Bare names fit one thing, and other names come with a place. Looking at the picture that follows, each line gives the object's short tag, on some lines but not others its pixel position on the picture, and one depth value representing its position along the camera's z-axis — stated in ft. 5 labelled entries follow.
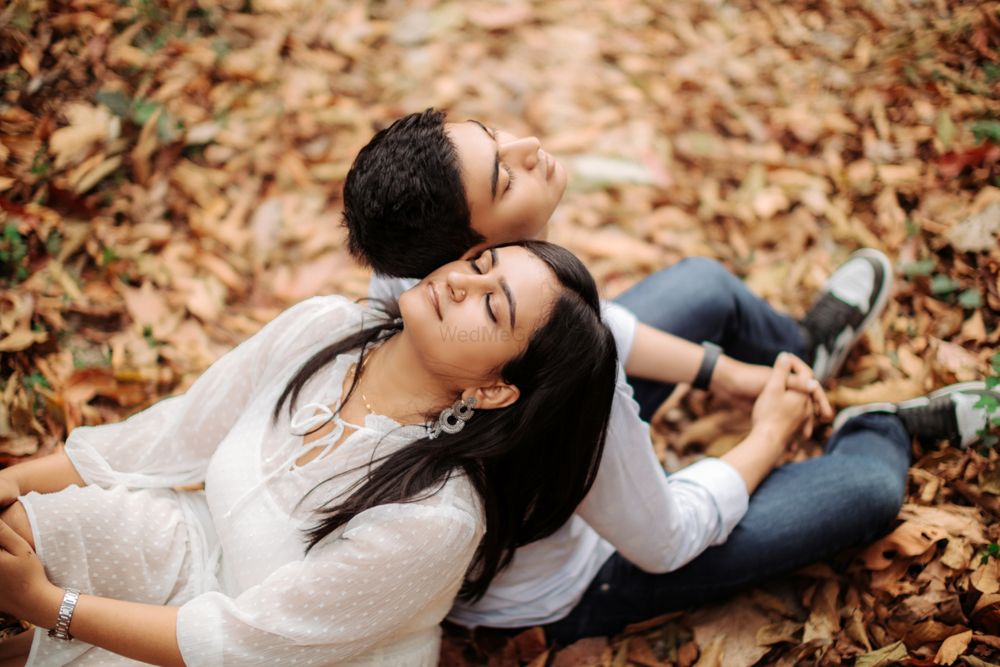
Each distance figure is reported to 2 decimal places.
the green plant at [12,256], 9.60
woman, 5.49
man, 6.40
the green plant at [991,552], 7.43
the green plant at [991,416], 8.02
